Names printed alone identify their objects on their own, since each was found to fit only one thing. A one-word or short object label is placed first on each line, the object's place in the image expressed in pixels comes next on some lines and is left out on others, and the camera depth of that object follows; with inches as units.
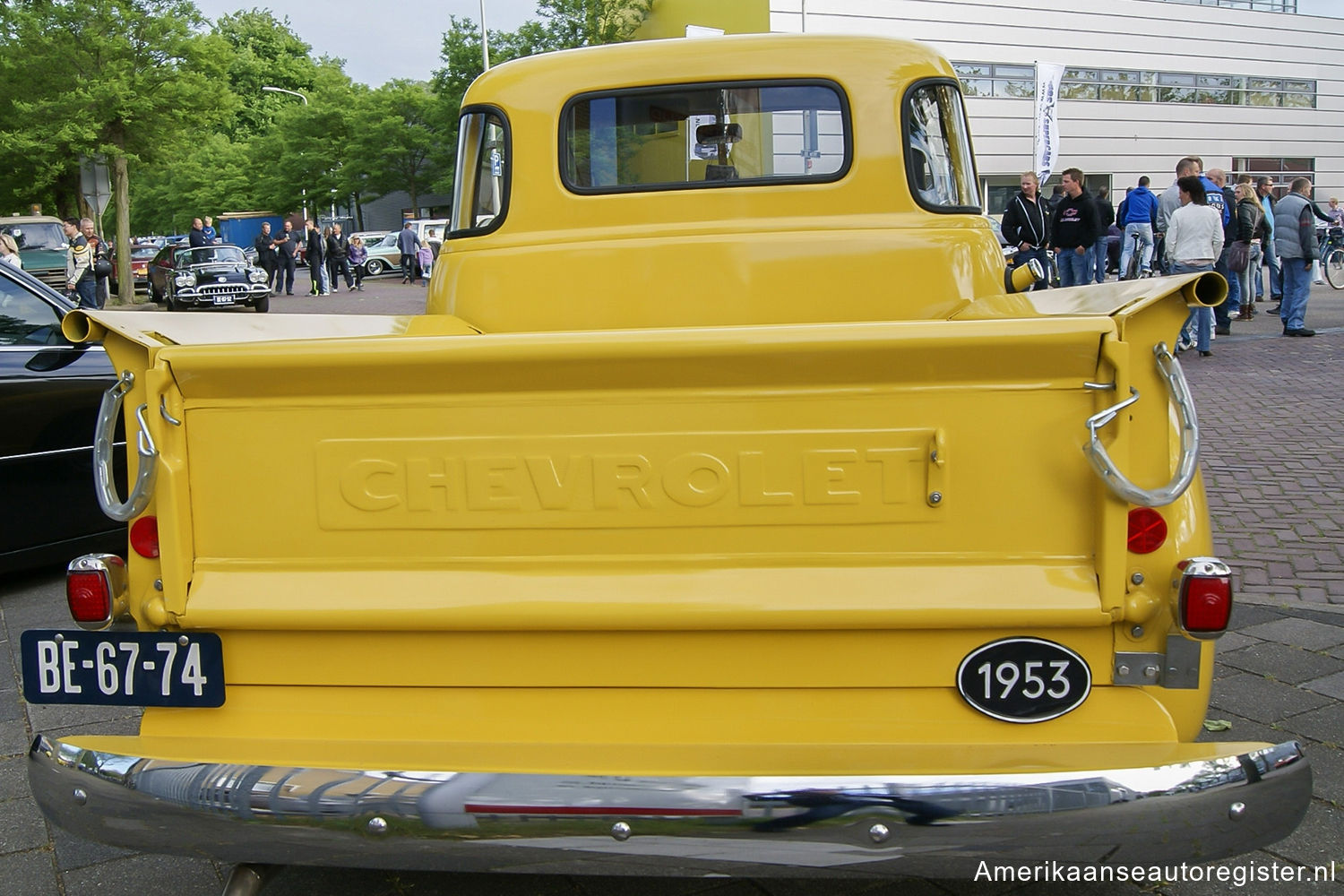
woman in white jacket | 450.6
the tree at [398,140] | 1881.2
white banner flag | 865.5
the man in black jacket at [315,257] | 1096.8
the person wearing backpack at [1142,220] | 624.7
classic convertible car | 960.9
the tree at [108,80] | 1027.9
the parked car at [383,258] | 1558.8
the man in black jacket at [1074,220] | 540.1
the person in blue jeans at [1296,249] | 504.7
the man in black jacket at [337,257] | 1182.9
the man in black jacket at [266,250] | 1111.6
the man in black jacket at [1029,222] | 549.6
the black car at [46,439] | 209.8
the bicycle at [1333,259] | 776.3
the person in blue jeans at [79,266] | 695.7
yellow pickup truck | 82.0
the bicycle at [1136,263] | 633.0
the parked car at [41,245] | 869.2
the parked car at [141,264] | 1300.4
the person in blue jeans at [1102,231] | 555.6
